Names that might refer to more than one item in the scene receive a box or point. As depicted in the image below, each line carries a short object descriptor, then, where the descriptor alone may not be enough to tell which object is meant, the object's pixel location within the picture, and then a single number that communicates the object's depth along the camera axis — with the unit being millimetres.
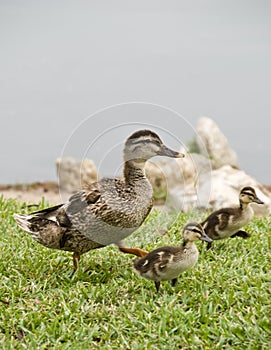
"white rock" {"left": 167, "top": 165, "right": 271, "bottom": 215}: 15148
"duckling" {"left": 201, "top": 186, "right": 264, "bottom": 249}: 10352
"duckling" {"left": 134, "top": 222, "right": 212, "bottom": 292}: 8477
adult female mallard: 8992
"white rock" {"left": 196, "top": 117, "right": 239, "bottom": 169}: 23062
